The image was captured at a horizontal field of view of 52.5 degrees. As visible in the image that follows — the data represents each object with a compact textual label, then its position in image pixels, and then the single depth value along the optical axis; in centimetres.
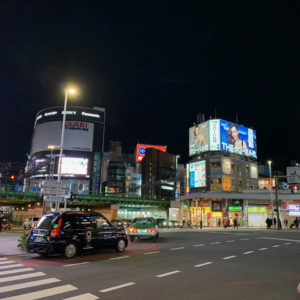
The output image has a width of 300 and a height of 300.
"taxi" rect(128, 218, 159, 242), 1995
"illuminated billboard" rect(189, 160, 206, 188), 7069
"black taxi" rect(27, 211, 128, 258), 1141
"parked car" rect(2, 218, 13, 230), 3884
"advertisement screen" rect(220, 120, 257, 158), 7138
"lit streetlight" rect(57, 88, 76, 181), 2102
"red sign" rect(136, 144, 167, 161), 14712
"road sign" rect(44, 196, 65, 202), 1775
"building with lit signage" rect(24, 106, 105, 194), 12388
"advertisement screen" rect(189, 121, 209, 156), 7194
